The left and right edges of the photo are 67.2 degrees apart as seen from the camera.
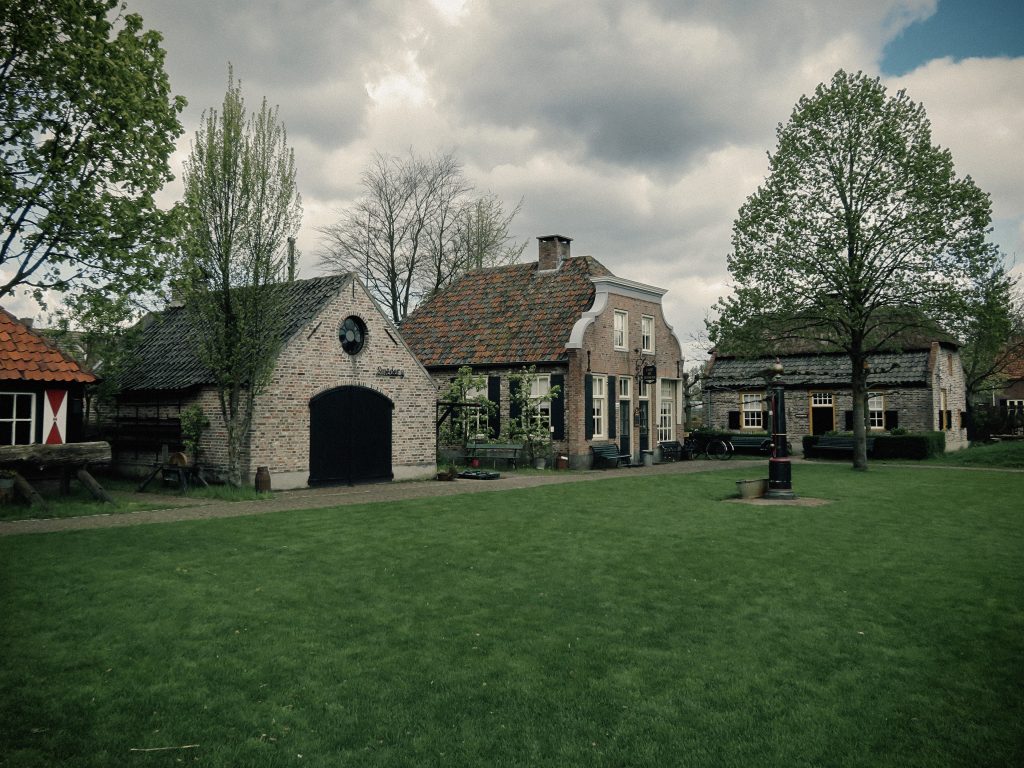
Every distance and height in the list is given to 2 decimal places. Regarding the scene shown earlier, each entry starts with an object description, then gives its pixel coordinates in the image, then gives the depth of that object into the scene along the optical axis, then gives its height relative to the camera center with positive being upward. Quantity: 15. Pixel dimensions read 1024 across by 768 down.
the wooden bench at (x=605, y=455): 25.84 -1.07
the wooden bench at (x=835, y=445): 30.48 -0.89
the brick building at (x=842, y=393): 33.06 +1.34
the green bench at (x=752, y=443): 32.34 -0.84
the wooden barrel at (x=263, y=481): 17.14 -1.23
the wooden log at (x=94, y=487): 14.91 -1.18
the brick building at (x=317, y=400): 18.14 +0.63
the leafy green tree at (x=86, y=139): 12.15 +4.91
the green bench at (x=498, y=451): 25.08 -0.88
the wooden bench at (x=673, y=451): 30.02 -1.09
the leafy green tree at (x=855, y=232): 22.92 +5.90
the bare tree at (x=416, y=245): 39.97 +9.38
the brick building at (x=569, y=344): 25.48 +2.86
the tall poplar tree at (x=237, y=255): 16.69 +3.76
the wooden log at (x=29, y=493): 13.73 -1.20
